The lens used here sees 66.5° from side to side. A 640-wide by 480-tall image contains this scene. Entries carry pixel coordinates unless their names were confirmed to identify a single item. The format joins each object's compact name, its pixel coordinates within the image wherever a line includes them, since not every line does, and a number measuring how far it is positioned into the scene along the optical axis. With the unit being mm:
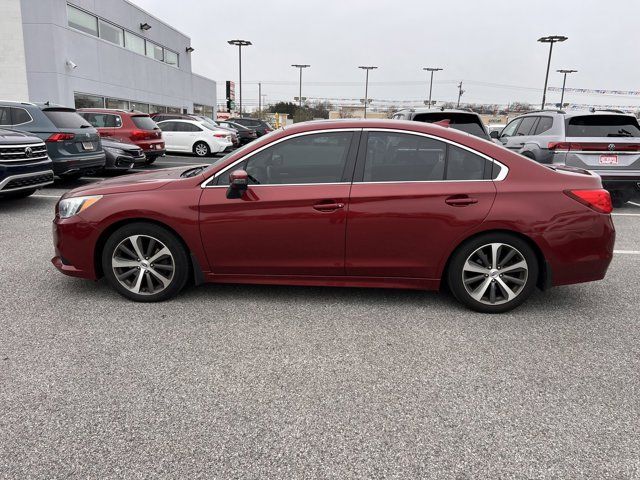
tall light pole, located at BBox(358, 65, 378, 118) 50469
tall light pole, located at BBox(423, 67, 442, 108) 48700
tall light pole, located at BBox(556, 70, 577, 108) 45806
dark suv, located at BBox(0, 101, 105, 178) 9234
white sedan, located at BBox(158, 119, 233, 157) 18781
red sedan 3834
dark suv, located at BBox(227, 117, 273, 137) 28589
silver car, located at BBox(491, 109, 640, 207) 8188
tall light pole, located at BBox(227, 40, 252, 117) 37938
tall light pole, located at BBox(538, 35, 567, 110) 32500
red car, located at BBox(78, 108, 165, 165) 13422
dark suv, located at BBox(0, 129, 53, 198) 7348
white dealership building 21094
